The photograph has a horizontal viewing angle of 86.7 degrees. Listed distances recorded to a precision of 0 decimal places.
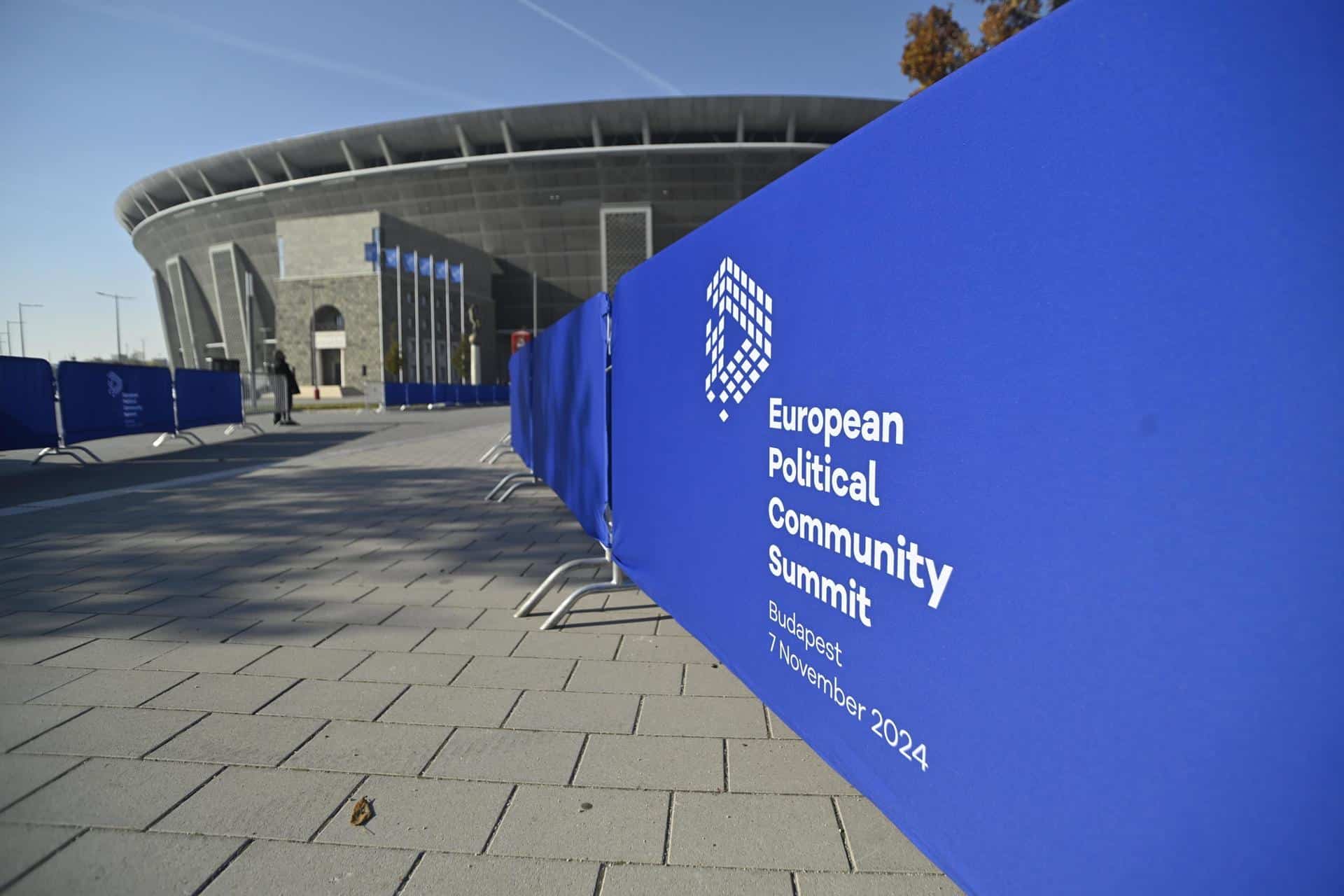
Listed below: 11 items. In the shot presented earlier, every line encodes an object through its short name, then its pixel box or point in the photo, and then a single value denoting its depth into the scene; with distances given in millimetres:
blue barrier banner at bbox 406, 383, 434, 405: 37219
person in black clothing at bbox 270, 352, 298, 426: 20766
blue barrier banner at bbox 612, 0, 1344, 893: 904
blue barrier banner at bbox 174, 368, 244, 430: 14055
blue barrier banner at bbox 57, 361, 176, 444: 10867
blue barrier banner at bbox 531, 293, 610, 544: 4688
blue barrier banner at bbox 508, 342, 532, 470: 9500
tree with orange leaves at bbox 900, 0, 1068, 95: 14102
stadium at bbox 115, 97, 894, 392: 55719
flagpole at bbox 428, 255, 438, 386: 52906
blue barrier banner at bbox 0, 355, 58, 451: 9773
